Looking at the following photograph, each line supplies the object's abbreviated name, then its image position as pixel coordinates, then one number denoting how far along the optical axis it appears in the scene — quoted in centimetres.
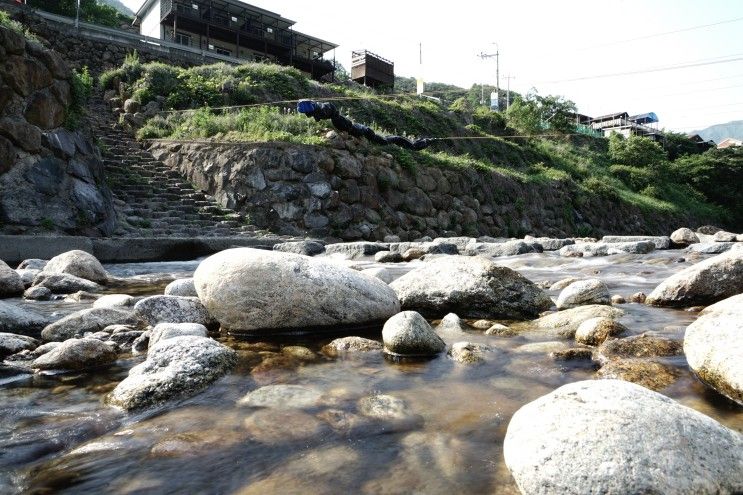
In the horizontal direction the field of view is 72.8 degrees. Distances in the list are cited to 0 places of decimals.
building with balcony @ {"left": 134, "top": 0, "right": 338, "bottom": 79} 2533
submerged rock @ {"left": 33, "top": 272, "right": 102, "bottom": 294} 430
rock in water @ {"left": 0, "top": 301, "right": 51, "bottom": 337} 285
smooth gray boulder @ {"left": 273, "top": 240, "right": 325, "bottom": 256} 820
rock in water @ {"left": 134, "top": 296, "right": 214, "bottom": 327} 298
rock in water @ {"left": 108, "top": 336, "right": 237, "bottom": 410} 191
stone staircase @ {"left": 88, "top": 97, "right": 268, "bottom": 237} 926
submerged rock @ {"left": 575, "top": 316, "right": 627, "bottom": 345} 261
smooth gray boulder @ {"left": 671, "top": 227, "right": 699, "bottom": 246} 842
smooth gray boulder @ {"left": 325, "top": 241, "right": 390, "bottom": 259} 820
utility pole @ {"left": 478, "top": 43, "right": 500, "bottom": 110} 4359
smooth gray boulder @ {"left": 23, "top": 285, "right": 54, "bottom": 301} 402
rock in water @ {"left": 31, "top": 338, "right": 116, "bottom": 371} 229
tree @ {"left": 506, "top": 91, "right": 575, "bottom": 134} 3000
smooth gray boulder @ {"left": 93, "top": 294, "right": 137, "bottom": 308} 348
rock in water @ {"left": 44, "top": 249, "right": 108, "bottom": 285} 485
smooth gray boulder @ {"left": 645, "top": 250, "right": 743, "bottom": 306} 330
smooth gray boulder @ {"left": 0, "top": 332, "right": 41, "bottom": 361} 246
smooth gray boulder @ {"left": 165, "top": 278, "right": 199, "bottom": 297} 373
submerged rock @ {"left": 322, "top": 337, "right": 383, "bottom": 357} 261
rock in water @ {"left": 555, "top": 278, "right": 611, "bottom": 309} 360
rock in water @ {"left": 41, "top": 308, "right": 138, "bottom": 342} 277
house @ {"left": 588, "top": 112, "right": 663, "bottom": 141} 5042
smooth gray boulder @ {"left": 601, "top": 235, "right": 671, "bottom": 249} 811
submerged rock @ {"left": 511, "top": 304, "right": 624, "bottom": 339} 286
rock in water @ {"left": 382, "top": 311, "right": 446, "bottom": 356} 250
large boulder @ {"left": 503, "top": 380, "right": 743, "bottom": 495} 116
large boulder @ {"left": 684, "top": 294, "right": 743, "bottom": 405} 179
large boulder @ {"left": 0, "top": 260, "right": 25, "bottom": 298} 411
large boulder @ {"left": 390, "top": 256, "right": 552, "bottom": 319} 335
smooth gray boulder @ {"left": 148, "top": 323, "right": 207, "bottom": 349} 249
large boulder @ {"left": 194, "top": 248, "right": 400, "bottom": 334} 291
